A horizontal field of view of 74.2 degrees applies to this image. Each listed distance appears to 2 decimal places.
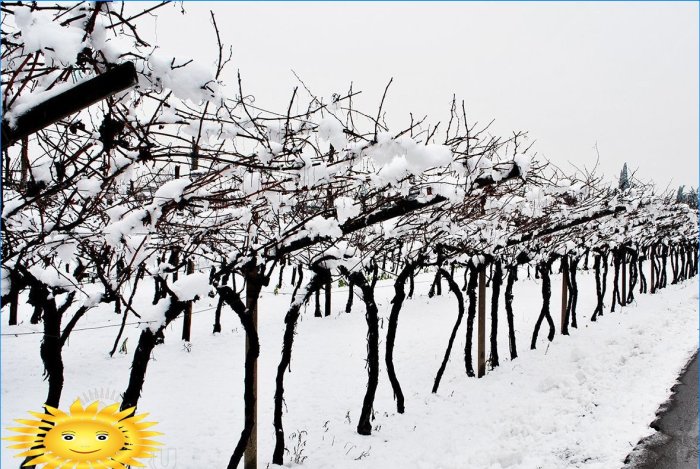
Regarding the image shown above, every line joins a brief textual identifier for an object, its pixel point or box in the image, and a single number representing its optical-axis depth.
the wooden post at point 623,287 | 17.01
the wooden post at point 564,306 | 11.99
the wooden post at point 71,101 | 1.64
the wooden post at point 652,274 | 19.75
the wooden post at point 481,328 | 8.79
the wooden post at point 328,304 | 15.23
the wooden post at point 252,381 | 4.77
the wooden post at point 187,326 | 11.55
